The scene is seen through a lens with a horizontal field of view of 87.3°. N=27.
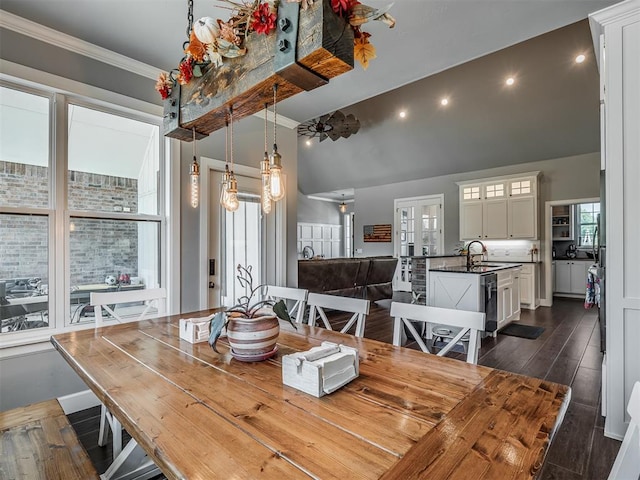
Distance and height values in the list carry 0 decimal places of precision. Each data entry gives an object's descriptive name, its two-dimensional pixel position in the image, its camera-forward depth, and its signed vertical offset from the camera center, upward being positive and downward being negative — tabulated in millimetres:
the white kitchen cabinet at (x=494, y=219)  7074 +448
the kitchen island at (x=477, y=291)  4039 -651
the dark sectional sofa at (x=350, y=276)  5098 -610
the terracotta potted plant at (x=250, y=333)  1422 -396
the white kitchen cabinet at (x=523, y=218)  6660 +443
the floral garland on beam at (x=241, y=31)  1151 +832
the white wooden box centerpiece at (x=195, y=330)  1737 -468
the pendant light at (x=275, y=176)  1548 +305
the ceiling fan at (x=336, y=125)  6446 +2266
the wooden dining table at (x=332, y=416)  784 -525
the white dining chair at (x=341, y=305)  1978 -414
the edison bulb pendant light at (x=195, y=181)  2007 +361
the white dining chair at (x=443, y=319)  1547 -400
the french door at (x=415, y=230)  8422 +252
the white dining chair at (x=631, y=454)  819 -541
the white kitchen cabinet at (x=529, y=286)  6582 -921
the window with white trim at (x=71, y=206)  2344 +277
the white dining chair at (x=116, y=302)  1818 -442
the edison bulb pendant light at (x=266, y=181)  1722 +316
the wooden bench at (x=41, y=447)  1154 -793
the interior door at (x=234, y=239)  3338 +21
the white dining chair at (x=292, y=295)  2438 -423
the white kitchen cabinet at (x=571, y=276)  7262 -818
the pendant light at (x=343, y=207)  11871 +1201
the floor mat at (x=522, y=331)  4539 -1299
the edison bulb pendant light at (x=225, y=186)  1921 +321
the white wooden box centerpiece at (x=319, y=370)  1142 -463
